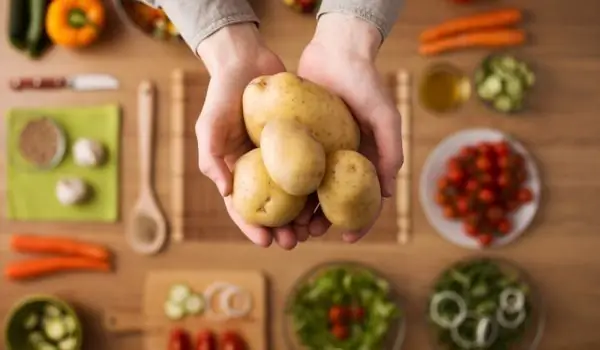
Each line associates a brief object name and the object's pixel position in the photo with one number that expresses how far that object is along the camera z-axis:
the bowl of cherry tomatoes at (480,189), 1.43
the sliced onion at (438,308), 1.44
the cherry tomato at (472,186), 1.43
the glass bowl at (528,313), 1.45
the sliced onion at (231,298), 1.49
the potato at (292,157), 0.67
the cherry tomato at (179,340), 1.49
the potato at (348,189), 0.69
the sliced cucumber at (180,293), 1.50
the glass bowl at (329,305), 1.47
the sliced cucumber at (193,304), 1.50
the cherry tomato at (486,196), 1.42
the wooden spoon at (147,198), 1.51
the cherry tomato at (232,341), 1.48
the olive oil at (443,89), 1.46
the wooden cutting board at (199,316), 1.50
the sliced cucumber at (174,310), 1.50
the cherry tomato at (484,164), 1.42
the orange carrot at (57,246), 1.54
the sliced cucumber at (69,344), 1.51
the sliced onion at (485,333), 1.44
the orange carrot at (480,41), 1.44
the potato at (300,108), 0.73
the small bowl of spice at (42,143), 1.54
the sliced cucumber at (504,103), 1.42
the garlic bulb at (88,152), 1.50
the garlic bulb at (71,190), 1.52
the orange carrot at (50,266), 1.54
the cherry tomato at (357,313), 1.45
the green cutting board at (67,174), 1.54
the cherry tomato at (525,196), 1.43
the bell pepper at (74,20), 1.48
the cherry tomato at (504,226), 1.44
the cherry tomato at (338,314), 1.45
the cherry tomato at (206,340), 1.48
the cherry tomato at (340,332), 1.45
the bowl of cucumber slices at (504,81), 1.40
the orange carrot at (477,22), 1.44
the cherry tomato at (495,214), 1.43
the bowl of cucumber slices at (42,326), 1.52
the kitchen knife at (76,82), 1.53
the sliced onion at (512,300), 1.43
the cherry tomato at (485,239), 1.44
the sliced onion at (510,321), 1.43
